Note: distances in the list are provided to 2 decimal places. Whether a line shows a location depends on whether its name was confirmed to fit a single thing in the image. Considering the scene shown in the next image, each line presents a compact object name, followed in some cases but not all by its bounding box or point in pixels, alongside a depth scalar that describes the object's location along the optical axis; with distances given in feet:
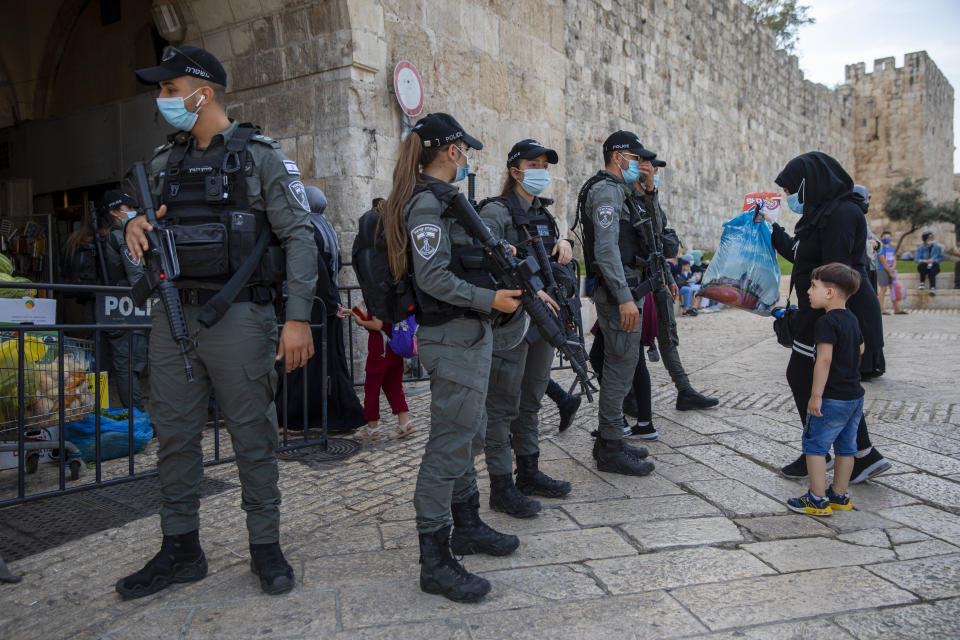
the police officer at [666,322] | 15.66
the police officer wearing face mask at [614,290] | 13.20
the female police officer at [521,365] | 10.98
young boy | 11.32
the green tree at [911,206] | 97.30
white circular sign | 22.91
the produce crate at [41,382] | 12.48
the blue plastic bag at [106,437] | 14.87
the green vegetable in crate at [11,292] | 14.52
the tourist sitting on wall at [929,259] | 54.08
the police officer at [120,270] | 19.07
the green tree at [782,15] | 101.96
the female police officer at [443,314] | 8.76
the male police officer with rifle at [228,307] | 8.84
